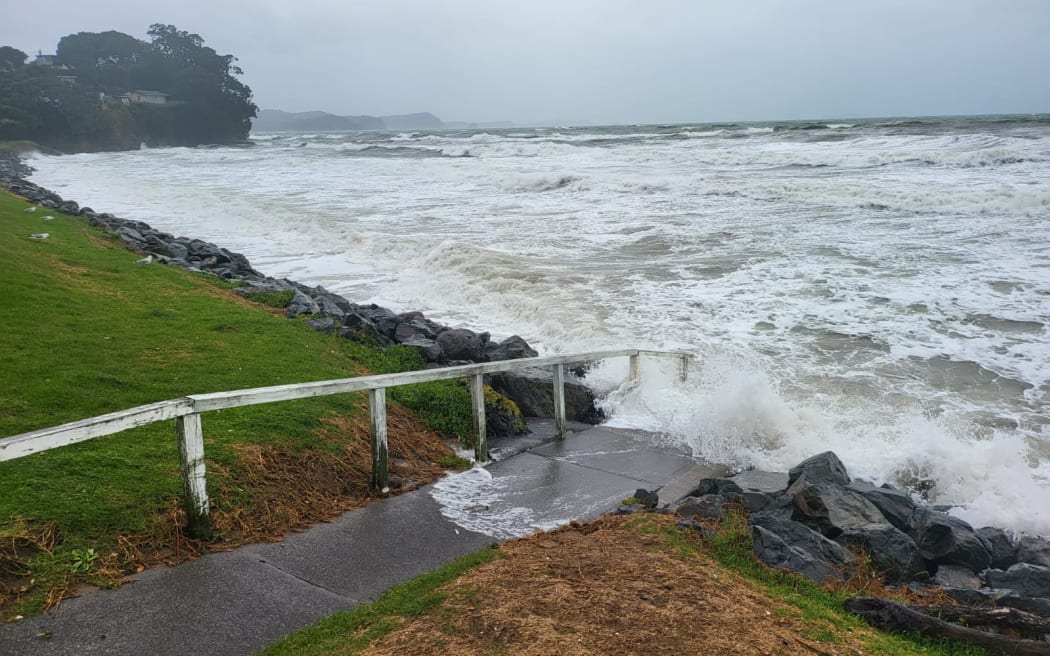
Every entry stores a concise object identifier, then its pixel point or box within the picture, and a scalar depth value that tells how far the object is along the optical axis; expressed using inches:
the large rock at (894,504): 240.5
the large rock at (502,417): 328.2
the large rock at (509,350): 415.5
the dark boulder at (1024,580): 200.2
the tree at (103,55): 5339.6
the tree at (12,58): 4612.2
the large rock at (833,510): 225.5
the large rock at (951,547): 221.8
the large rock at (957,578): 211.2
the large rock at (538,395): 363.9
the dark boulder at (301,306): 457.4
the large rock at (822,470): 261.1
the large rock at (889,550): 212.1
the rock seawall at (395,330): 365.7
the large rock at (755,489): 240.4
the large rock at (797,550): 192.2
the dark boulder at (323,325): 422.3
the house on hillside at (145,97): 4784.0
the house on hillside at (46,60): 5272.6
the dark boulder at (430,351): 403.2
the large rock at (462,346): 412.2
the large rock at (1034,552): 230.8
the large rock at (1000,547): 231.3
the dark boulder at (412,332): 438.1
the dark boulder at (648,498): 245.4
